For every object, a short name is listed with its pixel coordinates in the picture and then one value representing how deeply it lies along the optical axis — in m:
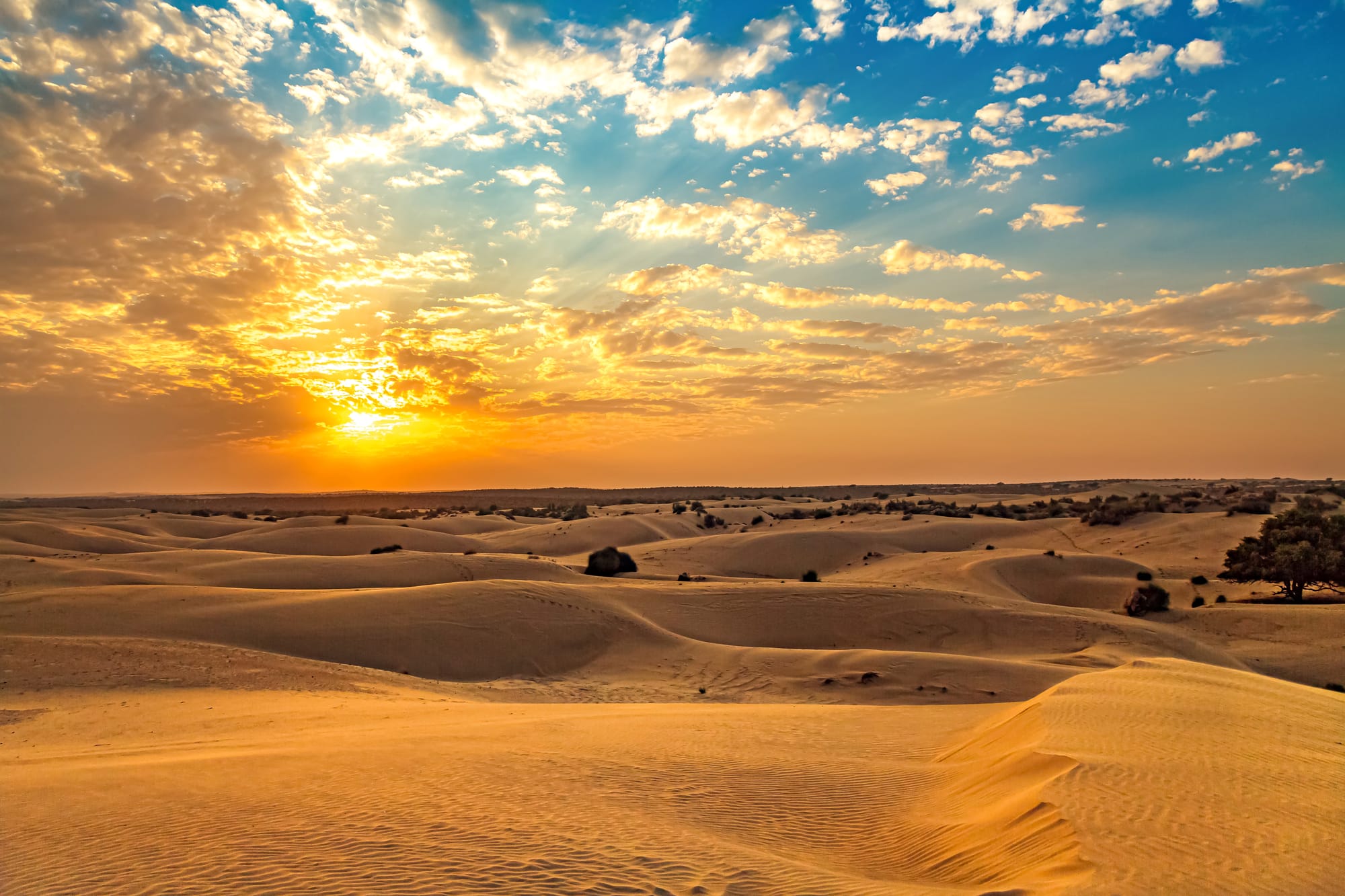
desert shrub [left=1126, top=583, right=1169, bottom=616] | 26.23
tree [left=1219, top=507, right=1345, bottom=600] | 25.97
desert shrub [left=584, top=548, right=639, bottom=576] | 32.22
